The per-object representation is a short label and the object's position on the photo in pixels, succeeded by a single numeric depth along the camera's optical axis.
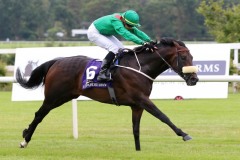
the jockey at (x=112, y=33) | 17.90
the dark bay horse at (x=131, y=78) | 17.72
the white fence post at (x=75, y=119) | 21.30
